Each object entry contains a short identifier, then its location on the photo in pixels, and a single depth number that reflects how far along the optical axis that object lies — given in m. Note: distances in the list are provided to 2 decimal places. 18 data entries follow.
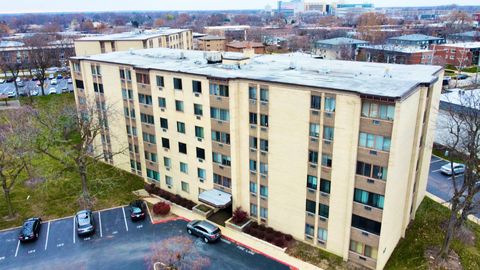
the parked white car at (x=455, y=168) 53.22
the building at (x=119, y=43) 71.69
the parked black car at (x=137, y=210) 42.97
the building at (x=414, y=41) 142.62
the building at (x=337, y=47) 138.12
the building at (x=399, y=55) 115.94
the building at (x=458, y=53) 122.75
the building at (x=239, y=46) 131.62
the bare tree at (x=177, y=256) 33.78
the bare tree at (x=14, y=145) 43.75
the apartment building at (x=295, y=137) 31.41
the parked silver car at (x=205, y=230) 38.41
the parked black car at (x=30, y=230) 39.16
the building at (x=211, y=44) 151.38
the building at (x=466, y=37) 161.98
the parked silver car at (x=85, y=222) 40.34
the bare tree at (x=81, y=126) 45.56
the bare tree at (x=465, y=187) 31.83
